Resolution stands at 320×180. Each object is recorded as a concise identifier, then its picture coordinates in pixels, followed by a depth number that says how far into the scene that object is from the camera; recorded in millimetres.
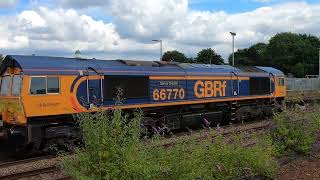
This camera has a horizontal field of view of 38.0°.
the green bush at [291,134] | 11906
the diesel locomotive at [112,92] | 14883
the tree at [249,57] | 105562
